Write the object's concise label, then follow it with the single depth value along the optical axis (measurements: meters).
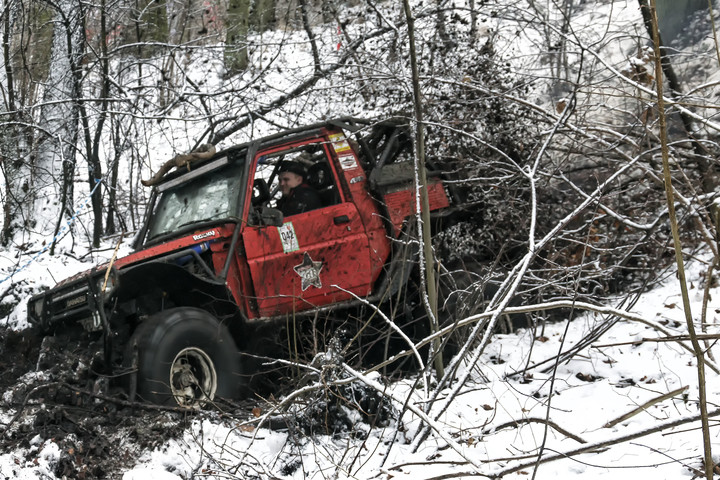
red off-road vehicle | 4.96
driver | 5.95
